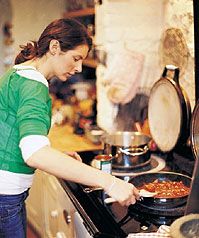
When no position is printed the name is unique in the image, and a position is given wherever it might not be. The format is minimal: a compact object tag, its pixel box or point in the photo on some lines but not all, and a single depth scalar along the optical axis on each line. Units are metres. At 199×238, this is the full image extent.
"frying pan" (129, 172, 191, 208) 1.41
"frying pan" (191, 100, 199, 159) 1.53
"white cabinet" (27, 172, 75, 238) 1.71
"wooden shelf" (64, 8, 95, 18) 2.51
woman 1.13
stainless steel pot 1.76
